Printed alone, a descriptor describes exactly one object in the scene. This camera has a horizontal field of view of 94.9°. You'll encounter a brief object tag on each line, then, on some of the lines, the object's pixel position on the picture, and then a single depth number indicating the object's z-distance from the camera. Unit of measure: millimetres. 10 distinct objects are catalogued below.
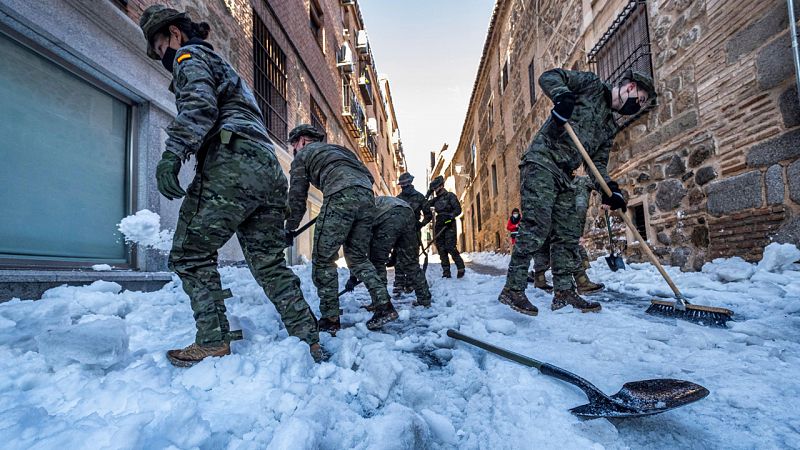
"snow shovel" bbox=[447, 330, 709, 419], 1198
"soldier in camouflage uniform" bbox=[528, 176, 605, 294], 3008
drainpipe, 2828
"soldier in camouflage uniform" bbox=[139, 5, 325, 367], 1704
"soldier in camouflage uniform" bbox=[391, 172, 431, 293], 5848
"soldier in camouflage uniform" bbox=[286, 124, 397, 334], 2680
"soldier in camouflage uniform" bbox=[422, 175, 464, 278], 6270
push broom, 2262
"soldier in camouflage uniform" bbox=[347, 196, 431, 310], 3510
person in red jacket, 8661
